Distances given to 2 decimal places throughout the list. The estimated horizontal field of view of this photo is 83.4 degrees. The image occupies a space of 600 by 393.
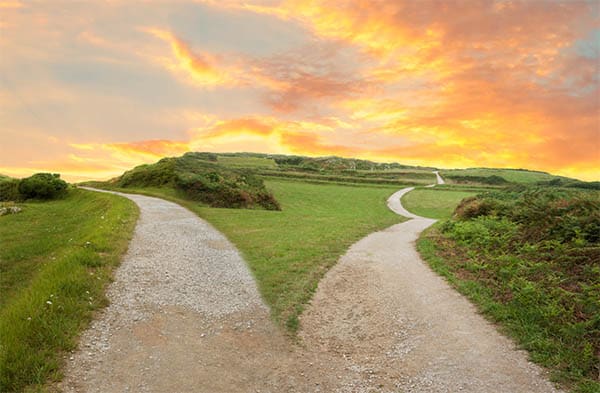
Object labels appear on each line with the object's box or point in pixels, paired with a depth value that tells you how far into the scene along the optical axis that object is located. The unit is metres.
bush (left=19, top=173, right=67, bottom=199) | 39.66
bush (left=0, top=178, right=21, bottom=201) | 41.11
